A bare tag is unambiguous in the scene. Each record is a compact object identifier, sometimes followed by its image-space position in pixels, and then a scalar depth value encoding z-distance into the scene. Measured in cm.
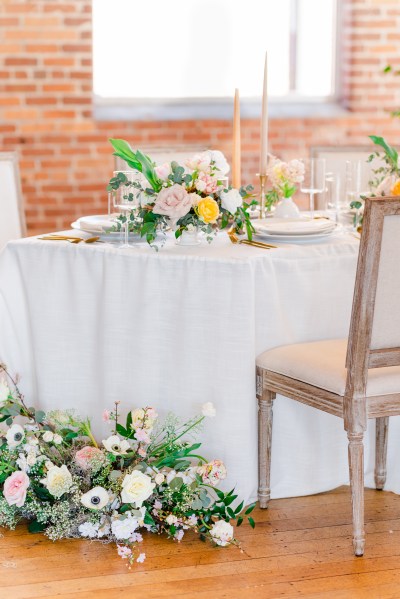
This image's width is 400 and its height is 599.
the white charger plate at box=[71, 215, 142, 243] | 435
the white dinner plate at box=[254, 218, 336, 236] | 433
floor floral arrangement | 391
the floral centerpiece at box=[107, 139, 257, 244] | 406
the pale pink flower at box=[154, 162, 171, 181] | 414
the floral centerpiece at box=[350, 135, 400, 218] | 440
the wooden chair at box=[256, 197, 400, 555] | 359
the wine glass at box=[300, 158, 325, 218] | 491
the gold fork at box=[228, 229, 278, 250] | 424
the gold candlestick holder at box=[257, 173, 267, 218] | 481
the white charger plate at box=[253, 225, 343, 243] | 434
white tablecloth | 408
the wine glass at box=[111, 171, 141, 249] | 417
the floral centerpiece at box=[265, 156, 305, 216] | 478
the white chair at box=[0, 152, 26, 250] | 564
